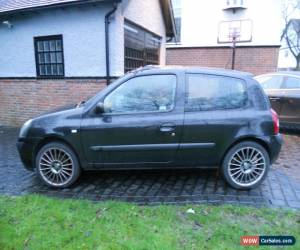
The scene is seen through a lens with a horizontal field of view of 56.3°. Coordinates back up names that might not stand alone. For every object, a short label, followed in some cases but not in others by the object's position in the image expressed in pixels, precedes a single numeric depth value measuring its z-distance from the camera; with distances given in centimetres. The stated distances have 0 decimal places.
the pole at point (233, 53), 1346
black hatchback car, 402
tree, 2643
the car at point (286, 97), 742
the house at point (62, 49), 746
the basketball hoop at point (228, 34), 1327
